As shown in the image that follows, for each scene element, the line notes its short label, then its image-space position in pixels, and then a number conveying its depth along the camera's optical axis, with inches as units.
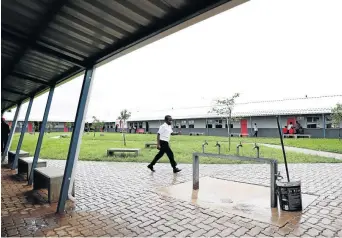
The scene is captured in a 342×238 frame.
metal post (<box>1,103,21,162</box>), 449.7
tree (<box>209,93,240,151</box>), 677.9
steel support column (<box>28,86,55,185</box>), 273.3
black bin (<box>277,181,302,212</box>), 176.2
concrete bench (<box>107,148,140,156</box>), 487.3
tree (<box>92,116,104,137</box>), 1634.5
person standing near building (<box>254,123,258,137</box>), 1145.4
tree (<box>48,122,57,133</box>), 2134.4
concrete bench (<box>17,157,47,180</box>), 285.2
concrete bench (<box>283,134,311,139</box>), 1007.3
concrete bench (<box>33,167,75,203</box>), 207.9
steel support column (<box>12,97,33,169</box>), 369.6
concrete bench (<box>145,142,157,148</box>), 652.4
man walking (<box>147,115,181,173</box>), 319.6
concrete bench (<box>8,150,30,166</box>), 370.3
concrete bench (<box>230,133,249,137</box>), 1184.0
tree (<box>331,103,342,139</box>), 813.5
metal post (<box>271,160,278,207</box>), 185.2
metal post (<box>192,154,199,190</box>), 247.0
